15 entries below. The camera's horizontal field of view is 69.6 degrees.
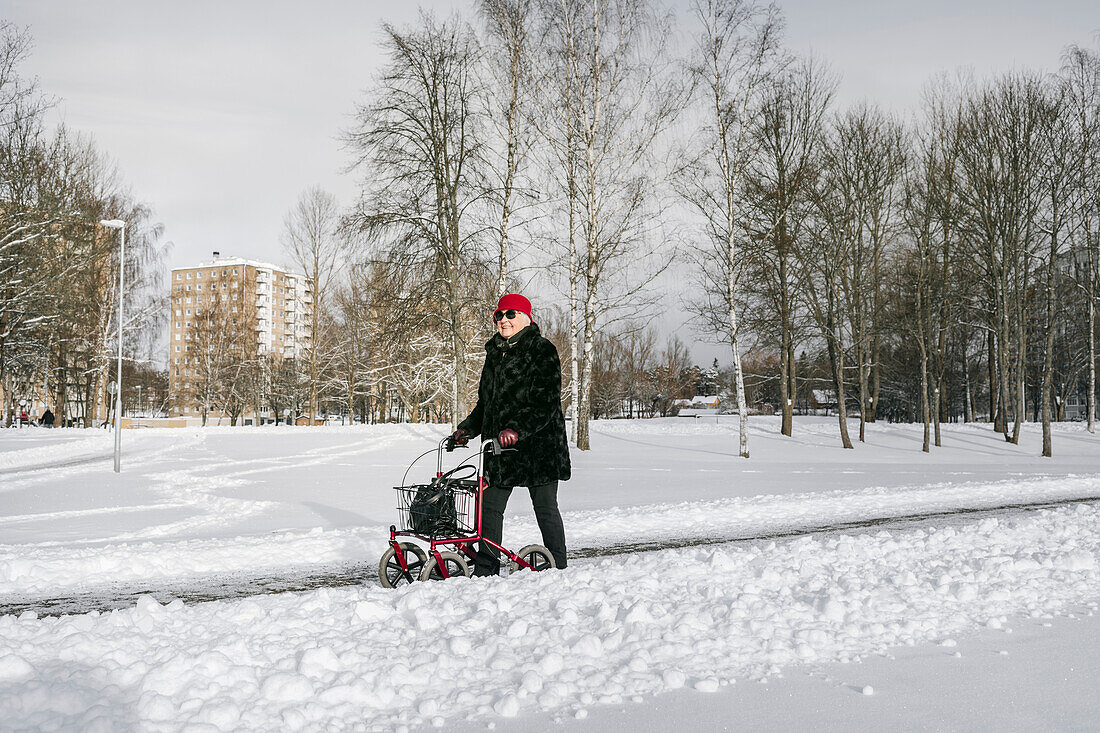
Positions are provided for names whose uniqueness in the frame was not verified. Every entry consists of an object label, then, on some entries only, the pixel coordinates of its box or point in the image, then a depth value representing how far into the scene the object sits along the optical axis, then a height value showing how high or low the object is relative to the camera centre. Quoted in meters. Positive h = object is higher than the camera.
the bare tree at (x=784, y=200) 27.77 +6.96
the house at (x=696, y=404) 90.44 -1.36
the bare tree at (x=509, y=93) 23.30 +8.99
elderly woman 5.85 -0.19
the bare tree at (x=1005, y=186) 27.11 +7.43
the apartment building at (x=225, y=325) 57.53 +4.87
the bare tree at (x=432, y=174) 24.52 +6.83
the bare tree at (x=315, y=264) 46.25 +7.40
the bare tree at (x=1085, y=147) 27.03 +8.58
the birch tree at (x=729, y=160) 22.55 +6.91
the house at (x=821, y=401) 81.00 -0.69
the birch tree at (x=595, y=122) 22.78 +7.84
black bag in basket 5.88 -0.91
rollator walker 5.88 -1.06
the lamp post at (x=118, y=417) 18.73 -0.68
